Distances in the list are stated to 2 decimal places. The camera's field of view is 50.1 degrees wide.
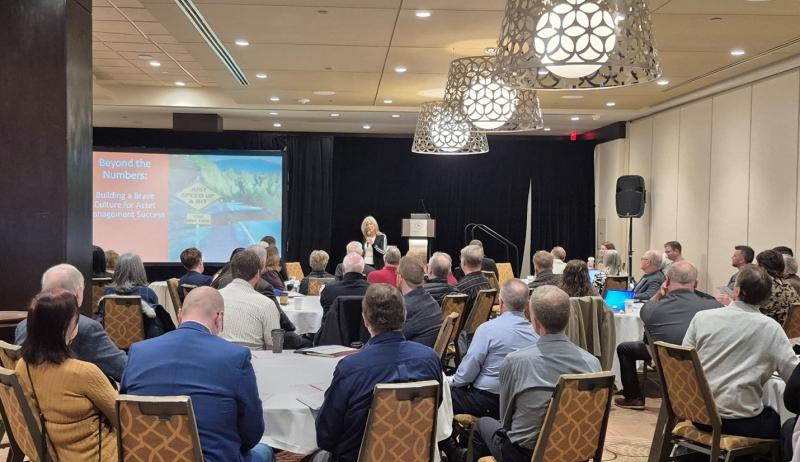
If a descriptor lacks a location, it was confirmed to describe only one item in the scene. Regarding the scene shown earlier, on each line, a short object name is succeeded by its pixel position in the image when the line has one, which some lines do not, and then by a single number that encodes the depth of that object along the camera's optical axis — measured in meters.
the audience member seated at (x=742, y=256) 8.82
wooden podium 15.46
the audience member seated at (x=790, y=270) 7.56
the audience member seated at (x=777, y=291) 6.44
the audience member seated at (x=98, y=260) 8.59
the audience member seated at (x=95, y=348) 3.97
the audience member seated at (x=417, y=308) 5.55
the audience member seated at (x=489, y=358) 4.56
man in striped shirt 5.23
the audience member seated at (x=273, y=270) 8.20
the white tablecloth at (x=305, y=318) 7.42
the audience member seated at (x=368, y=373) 3.32
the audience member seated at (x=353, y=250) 9.09
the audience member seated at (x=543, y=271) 7.50
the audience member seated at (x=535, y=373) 3.64
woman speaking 12.62
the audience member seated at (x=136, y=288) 6.86
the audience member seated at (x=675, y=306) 5.42
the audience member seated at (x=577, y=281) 6.53
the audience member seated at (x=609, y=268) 9.45
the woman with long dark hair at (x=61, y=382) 3.30
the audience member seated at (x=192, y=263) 8.00
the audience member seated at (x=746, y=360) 4.24
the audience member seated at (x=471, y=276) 7.71
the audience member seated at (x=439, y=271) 7.30
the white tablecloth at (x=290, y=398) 3.65
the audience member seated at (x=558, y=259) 11.39
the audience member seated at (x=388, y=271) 7.34
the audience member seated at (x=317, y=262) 8.83
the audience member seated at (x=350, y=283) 6.68
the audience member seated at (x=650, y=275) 8.41
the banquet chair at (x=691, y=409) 4.19
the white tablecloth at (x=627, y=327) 7.22
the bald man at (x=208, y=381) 3.03
